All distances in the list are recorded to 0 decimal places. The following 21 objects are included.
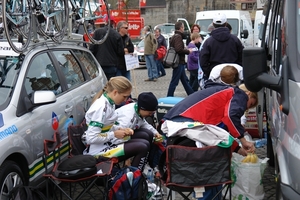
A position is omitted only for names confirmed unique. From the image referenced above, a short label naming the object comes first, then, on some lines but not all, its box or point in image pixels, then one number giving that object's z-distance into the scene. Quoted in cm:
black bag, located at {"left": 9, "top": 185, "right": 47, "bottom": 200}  400
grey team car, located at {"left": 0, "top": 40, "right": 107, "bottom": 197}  416
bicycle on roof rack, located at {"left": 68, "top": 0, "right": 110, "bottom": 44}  673
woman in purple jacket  1059
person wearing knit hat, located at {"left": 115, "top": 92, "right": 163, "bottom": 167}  500
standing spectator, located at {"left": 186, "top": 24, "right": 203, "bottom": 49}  1251
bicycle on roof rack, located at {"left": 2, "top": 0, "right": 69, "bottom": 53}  485
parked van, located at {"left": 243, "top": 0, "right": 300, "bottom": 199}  300
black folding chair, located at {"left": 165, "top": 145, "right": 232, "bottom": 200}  396
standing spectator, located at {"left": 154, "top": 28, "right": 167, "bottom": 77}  1554
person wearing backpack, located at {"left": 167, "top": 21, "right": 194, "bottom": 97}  1076
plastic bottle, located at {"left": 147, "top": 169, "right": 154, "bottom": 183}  529
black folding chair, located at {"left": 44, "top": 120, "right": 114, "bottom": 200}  414
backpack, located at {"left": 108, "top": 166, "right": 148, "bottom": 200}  449
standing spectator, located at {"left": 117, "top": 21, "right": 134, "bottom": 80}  948
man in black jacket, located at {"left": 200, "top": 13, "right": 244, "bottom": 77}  708
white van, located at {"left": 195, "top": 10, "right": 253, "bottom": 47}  1805
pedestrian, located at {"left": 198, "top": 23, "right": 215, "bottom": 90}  732
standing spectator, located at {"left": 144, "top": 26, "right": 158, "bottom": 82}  1477
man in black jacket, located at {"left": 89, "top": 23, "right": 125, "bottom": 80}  902
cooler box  716
